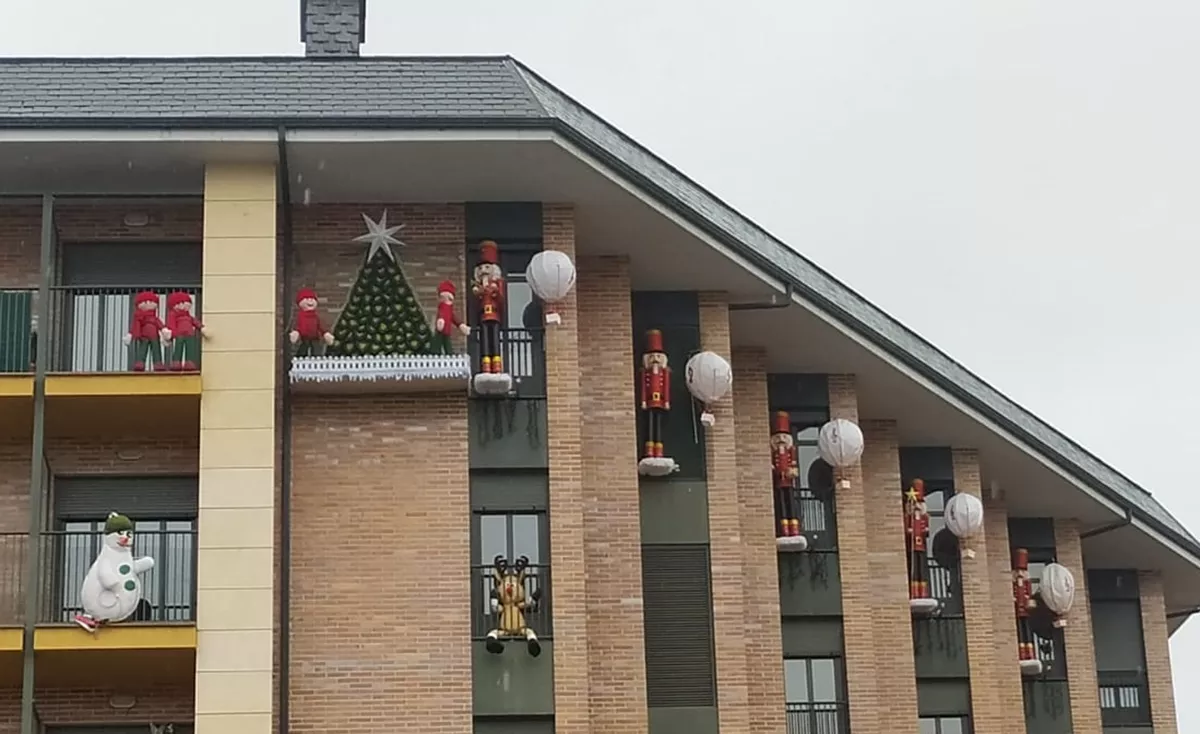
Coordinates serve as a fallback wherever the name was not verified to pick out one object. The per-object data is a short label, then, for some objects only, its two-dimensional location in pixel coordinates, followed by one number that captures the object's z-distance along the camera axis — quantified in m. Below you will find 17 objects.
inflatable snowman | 24.14
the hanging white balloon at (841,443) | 30.20
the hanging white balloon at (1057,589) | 33.53
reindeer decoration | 25.52
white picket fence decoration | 25.91
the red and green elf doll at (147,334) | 25.39
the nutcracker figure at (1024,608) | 33.12
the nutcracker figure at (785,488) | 29.91
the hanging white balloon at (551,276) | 26.52
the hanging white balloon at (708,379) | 28.09
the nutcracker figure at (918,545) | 31.34
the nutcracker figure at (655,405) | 27.91
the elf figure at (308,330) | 26.00
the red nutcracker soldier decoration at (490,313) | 26.36
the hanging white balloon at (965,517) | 31.94
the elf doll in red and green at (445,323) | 26.11
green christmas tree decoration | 26.16
